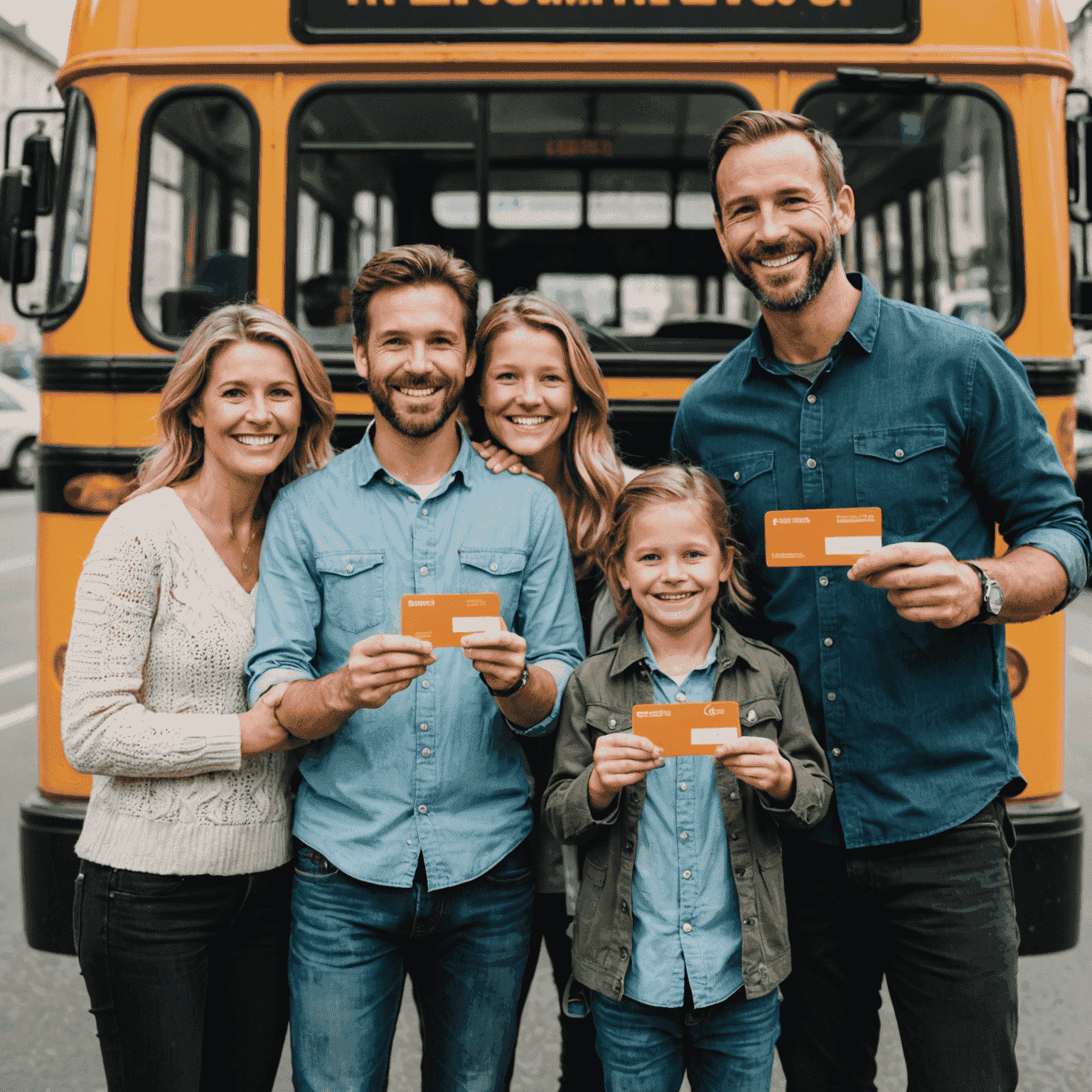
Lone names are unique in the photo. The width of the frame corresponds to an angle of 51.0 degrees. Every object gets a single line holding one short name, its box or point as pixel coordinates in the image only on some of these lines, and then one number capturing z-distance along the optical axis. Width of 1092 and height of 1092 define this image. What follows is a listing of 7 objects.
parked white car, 17.73
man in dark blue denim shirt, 1.94
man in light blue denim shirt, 1.90
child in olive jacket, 1.88
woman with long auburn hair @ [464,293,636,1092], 2.27
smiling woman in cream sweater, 1.90
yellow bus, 3.04
